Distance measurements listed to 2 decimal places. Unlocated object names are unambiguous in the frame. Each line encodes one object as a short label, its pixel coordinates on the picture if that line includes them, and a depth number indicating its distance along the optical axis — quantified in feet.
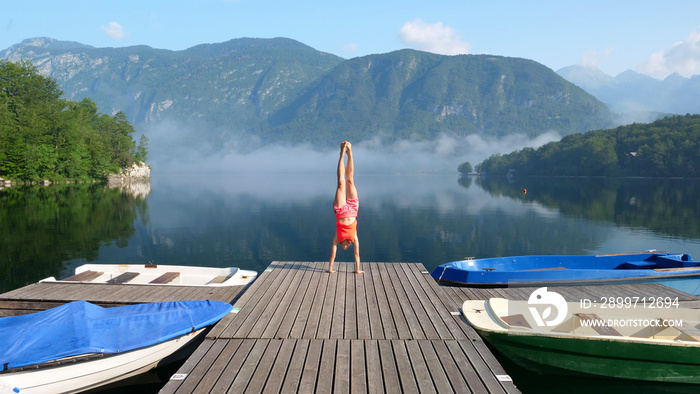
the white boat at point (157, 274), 46.85
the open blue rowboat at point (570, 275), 45.78
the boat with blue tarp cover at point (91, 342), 23.53
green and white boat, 27.66
